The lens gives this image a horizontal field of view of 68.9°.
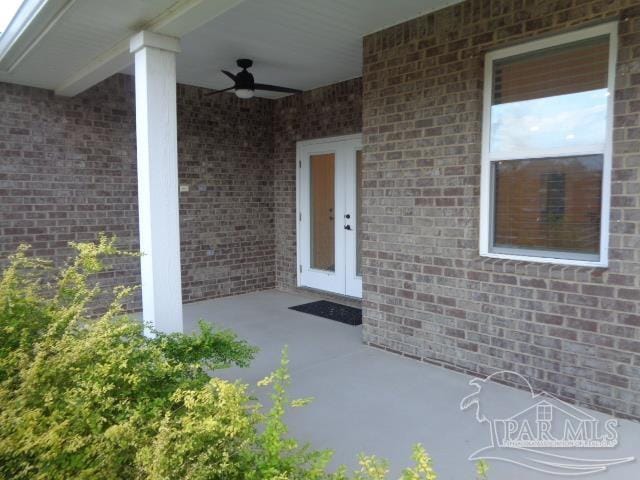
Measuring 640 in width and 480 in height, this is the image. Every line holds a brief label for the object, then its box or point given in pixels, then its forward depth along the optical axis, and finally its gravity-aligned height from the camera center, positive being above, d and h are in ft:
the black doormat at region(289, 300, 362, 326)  17.95 -4.55
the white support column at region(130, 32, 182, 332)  10.77 +0.62
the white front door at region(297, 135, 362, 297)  20.13 -0.62
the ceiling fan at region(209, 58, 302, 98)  16.29 +4.11
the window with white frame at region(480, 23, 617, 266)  10.08 +1.14
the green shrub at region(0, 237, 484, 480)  4.79 -2.50
